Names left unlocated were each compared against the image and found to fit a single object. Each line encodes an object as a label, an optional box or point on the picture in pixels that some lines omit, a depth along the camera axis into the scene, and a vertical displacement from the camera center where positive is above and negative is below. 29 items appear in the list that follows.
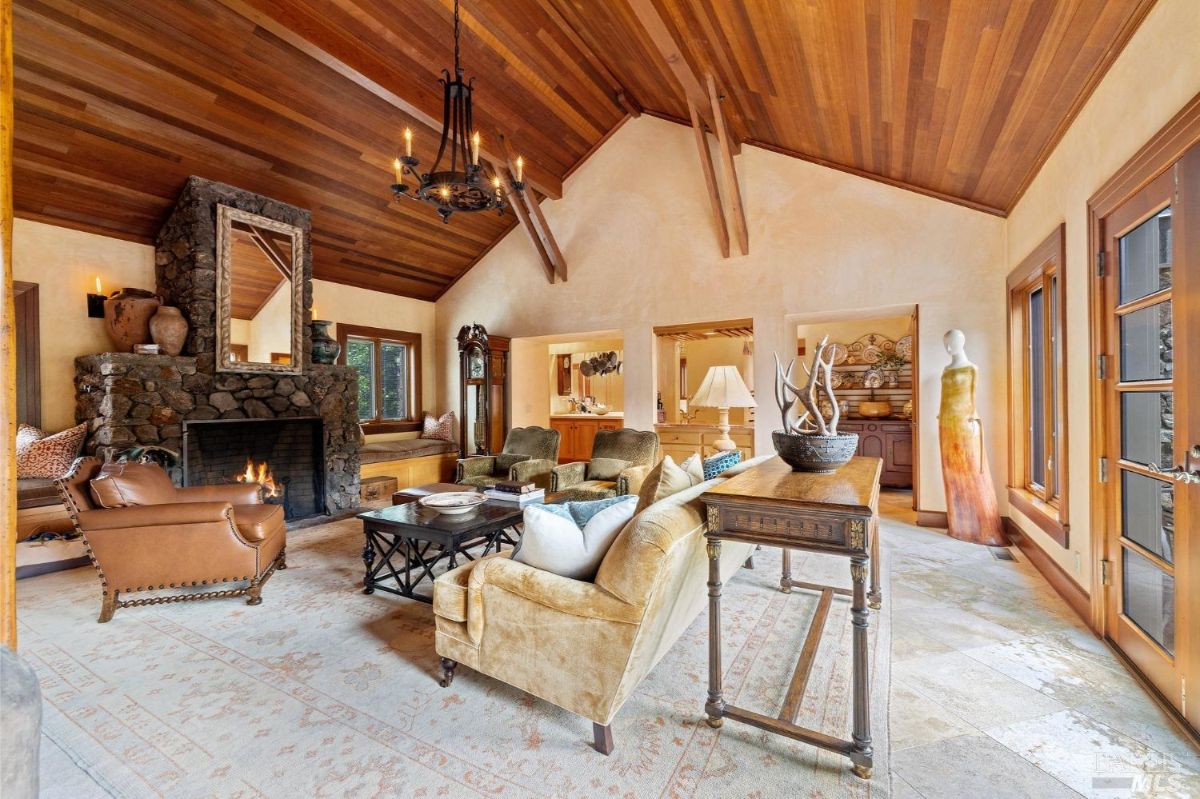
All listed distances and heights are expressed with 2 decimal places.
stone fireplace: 4.00 +0.05
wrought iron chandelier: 2.82 +1.27
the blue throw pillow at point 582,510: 1.98 -0.44
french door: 1.74 -0.14
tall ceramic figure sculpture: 3.98 -0.49
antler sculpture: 2.00 -0.01
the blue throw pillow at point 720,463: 2.71 -0.36
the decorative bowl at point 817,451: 2.01 -0.22
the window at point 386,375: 6.63 +0.39
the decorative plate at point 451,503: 2.96 -0.60
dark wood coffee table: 2.75 -0.73
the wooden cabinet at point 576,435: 8.43 -0.59
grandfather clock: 6.61 +0.14
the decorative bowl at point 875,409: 6.29 -0.16
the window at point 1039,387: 2.98 +0.05
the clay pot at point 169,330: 4.20 +0.64
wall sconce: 4.32 +0.87
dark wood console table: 1.53 -0.43
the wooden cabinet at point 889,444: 6.11 -0.59
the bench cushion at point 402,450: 6.05 -0.60
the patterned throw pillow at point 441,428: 7.15 -0.37
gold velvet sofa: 1.63 -0.76
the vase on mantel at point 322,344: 5.29 +0.63
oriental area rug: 1.56 -1.16
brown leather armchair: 2.67 -0.72
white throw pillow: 1.84 -0.52
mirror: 4.47 +1.03
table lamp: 3.96 +0.06
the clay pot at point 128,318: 4.20 +0.74
